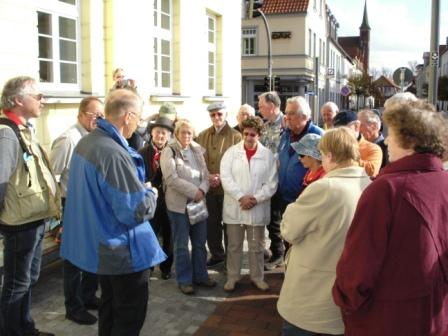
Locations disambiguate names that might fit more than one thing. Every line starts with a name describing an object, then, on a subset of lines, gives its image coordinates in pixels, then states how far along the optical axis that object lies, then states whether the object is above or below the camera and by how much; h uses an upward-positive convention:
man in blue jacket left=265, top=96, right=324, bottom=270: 4.87 -0.30
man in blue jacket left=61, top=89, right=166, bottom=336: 2.82 -0.54
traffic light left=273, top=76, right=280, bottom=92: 21.05 +1.63
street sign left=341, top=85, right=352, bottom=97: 29.78 +1.82
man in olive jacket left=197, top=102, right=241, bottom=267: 5.67 -0.32
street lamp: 16.38 +2.69
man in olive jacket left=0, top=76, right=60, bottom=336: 3.36 -0.55
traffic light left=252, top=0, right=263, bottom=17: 16.08 +3.76
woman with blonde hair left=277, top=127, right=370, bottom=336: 2.79 -0.63
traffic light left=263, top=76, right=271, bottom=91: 19.84 +1.52
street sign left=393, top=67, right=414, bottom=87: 9.88 +0.90
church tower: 108.12 +18.53
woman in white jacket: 4.88 -0.73
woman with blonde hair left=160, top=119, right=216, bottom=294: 4.81 -0.67
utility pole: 8.33 +1.18
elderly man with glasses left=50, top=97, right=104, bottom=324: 4.13 -0.51
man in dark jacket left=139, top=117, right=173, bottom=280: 5.15 -0.37
